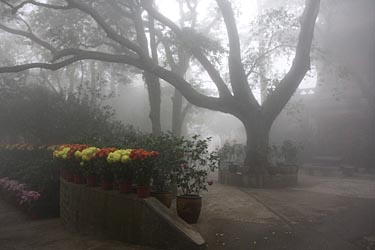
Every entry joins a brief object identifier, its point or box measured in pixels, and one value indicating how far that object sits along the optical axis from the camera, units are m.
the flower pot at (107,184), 6.40
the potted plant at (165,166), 6.44
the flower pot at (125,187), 6.02
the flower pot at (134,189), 6.13
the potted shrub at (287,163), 12.74
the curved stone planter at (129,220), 5.17
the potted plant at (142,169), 5.74
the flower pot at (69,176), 7.72
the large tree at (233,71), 12.42
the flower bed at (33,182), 9.13
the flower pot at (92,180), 6.86
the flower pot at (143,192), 5.71
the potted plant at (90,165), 6.82
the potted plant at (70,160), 7.54
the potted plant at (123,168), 5.91
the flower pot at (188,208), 6.30
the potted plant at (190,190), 6.31
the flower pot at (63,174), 8.19
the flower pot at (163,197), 6.42
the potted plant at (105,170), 6.36
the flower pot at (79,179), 7.34
